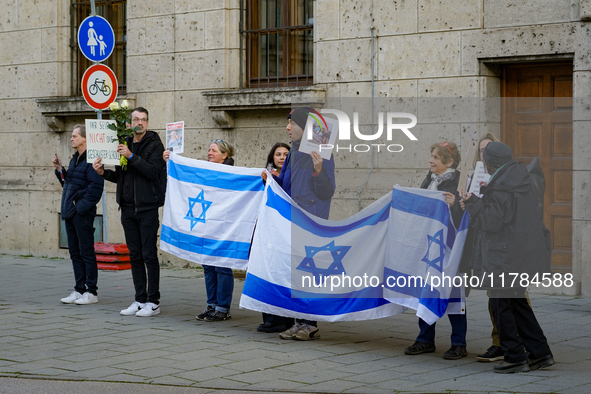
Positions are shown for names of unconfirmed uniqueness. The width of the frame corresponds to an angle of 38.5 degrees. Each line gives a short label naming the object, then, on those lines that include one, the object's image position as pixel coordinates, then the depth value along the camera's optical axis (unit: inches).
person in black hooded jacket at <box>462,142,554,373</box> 246.8
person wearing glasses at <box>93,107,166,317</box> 347.6
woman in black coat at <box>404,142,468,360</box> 269.1
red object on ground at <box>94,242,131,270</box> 501.7
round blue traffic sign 465.1
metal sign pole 477.9
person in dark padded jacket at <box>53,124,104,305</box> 381.7
